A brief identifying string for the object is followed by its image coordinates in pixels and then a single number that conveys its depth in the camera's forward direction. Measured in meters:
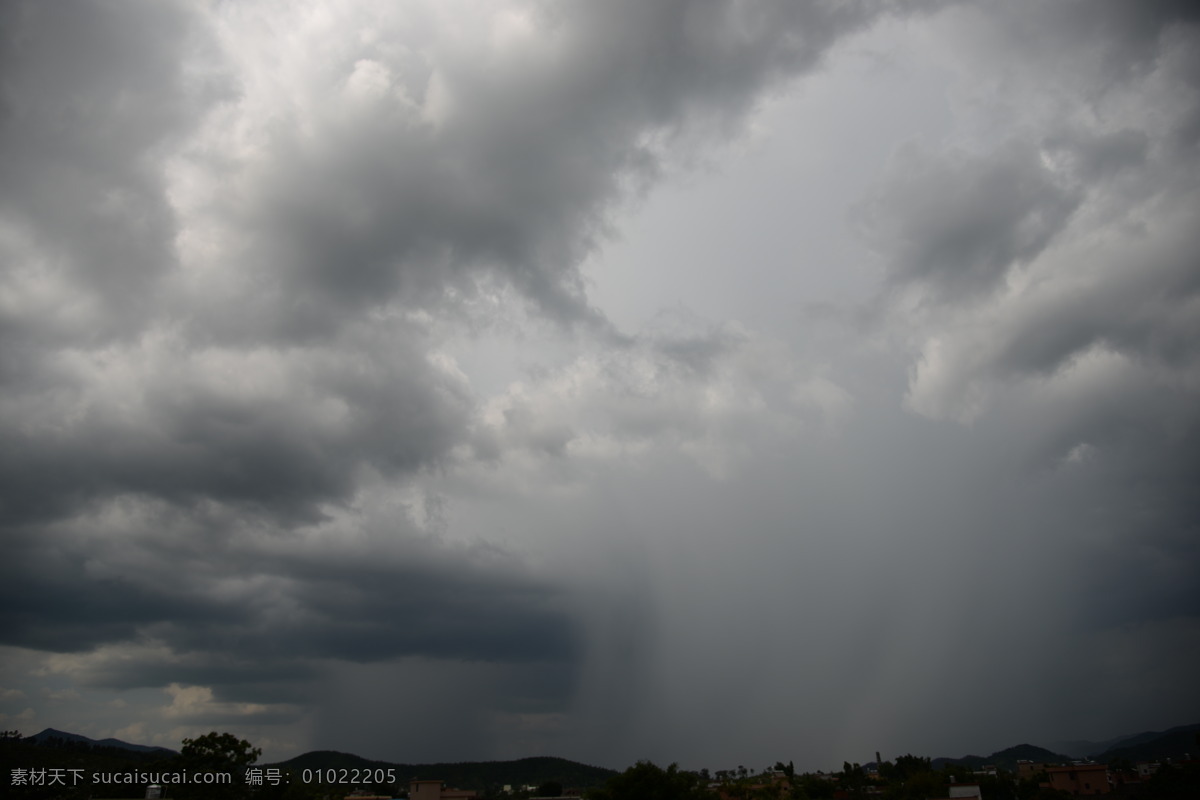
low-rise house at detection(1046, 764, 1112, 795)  106.38
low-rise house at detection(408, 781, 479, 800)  94.75
